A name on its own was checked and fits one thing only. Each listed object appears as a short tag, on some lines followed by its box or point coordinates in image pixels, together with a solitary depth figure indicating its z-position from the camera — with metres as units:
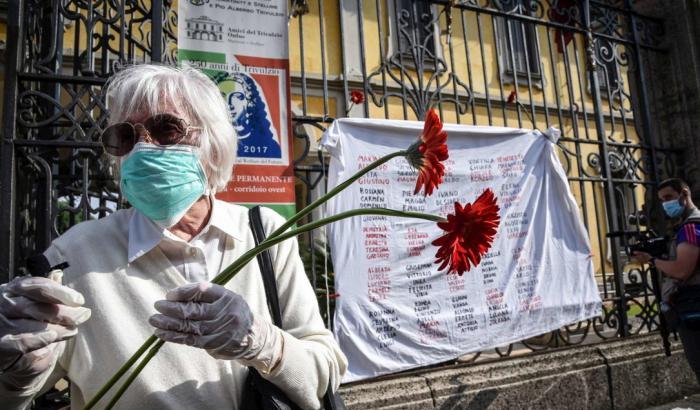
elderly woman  1.17
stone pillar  4.79
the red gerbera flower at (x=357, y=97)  3.29
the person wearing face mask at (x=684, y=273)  3.31
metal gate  2.56
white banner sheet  2.93
